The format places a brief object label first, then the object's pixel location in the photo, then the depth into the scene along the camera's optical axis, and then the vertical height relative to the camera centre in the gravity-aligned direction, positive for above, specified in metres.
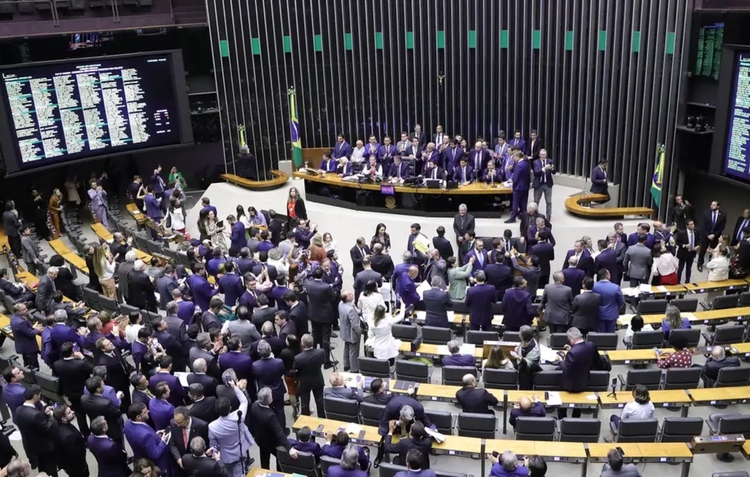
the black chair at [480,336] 9.31 -4.10
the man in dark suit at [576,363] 7.82 -3.80
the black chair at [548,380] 8.24 -4.14
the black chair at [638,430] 7.33 -4.23
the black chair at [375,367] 8.68 -4.13
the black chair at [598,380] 8.16 -4.13
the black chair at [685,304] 10.09 -4.11
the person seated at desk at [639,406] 7.34 -4.02
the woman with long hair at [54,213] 15.09 -3.78
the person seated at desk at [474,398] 7.40 -3.87
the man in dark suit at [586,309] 9.20 -3.81
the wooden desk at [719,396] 7.93 -4.24
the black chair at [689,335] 8.85 -4.01
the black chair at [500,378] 8.28 -4.13
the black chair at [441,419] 7.45 -4.10
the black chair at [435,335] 9.36 -4.08
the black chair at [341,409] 7.75 -4.12
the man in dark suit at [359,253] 11.04 -3.54
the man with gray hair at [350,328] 8.96 -3.81
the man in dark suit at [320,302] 9.30 -3.59
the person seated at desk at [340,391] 7.70 -3.97
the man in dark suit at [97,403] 6.93 -3.56
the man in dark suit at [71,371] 7.71 -3.58
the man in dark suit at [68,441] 6.82 -3.86
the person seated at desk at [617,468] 6.08 -3.85
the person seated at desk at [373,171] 15.30 -3.23
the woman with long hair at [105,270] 11.06 -3.66
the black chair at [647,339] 9.19 -4.16
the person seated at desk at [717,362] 8.45 -4.15
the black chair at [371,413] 7.48 -4.05
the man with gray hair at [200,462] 6.03 -3.60
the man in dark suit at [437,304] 9.37 -3.72
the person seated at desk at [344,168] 15.82 -3.24
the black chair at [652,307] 10.21 -4.18
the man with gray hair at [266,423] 6.82 -3.77
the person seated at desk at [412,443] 6.46 -3.81
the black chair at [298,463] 6.73 -4.08
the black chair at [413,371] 8.60 -4.17
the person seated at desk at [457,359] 8.20 -3.90
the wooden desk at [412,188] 14.17 -3.45
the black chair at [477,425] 7.33 -4.12
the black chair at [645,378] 8.39 -4.25
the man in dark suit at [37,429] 6.94 -3.76
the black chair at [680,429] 7.44 -4.29
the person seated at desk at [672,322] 8.84 -3.85
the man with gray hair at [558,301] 9.41 -3.75
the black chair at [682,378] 8.34 -4.25
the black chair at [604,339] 9.17 -4.13
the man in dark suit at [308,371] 7.83 -3.78
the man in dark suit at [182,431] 6.39 -3.60
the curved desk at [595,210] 14.10 -3.94
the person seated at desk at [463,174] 14.58 -3.21
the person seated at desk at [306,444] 6.75 -3.94
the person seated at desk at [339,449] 6.60 -3.94
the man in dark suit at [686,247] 11.63 -3.85
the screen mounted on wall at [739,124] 12.14 -2.08
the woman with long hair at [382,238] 11.48 -3.46
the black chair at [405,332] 9.56 -4.11
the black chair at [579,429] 7.46 -4.27
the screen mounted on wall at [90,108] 14.29 -1.67
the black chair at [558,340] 9.16 -4.11
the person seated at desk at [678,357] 8.50 -4.07
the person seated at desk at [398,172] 14.99 -3.22
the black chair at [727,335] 9.34 -4.22
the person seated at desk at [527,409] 7.42 -4.11
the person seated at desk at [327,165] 16.22 -3.23
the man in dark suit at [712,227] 12.23 -3.75
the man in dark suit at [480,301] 9.45 -3.74
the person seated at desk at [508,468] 6.02 -3.76
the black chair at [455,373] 8.25 -4.06
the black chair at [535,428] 7.38 -4.21
